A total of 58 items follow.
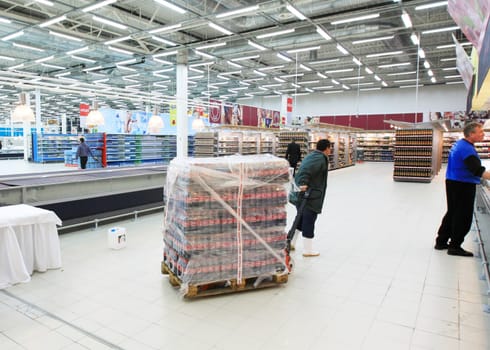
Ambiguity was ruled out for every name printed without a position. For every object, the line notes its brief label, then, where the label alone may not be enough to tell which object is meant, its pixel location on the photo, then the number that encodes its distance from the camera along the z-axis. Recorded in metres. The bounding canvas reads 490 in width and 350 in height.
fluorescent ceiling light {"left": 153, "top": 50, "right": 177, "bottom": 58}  14.57
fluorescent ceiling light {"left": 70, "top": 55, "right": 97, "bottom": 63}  16.01
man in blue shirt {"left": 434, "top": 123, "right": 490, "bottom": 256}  4.15
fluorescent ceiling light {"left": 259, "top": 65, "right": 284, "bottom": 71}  17.69
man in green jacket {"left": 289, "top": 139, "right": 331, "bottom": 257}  4.26
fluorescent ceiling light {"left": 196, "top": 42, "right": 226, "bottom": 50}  13.30
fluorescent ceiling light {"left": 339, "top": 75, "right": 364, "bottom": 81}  21.55
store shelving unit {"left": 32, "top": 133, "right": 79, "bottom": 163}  21.28
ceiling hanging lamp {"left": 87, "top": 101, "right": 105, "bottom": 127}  9.19
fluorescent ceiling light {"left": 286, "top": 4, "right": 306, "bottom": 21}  9.56
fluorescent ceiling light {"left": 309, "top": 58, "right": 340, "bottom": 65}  16.15
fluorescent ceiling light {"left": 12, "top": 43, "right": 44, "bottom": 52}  13.97
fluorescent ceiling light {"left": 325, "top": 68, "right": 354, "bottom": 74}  18.63
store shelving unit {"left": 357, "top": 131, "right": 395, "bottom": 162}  23.88
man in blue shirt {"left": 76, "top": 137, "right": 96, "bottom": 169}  14.16
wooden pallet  3.27
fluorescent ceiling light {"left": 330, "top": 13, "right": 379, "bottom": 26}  10.12
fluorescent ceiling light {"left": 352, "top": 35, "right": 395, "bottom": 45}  12.32
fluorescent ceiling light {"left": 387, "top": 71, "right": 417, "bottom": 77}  19.53
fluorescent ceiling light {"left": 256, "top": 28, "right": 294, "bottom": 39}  11.71
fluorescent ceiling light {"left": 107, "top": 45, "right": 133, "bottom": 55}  13.75
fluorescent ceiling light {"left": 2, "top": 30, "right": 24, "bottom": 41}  11.99
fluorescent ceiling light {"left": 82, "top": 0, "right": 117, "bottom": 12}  9.16
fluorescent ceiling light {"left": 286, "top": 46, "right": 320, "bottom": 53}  13.74
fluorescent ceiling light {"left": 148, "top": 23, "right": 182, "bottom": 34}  10.91
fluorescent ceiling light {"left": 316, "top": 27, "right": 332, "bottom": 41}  11.70
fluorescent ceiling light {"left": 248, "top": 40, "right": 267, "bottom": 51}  13.75
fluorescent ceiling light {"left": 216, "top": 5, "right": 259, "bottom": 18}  9.46
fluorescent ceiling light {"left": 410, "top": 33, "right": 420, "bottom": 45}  12.30
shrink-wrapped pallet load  3.32
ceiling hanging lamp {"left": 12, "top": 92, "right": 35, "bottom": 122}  7.52
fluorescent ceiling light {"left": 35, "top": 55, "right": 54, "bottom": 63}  15.21
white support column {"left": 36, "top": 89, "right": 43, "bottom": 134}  22.03
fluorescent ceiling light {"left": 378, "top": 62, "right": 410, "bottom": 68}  17.16
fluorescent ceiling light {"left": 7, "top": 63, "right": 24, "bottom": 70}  17.14
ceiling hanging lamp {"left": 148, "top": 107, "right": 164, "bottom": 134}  10.08
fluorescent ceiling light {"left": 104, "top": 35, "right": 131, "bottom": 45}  12.28
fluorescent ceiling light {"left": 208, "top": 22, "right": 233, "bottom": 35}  11.16
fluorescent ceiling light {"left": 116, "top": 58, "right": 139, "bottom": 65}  16.41
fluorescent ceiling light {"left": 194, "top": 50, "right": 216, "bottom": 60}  14.77
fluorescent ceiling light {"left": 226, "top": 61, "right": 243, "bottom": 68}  17.57
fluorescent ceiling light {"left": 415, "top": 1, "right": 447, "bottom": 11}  9.29
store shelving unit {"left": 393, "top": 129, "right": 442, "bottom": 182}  12.30
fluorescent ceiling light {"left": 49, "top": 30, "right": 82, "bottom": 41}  11.67
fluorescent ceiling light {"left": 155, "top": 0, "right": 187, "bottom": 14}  9.31
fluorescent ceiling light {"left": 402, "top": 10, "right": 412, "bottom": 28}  9.99
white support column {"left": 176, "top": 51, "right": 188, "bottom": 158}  14.47
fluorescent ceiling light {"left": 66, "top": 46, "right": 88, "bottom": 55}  13.83
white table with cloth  3.58
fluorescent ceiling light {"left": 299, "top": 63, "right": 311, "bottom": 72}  17.88
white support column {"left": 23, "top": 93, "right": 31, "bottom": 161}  22.34
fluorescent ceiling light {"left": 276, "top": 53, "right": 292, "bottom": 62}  15.43
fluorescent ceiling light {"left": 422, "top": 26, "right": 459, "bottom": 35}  11.23
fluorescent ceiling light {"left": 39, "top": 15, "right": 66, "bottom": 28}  10.29
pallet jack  4.14
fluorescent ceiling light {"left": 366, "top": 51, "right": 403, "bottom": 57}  14.73
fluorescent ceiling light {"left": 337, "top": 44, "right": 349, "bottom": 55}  13.96
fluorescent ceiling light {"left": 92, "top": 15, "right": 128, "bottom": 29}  10.45
